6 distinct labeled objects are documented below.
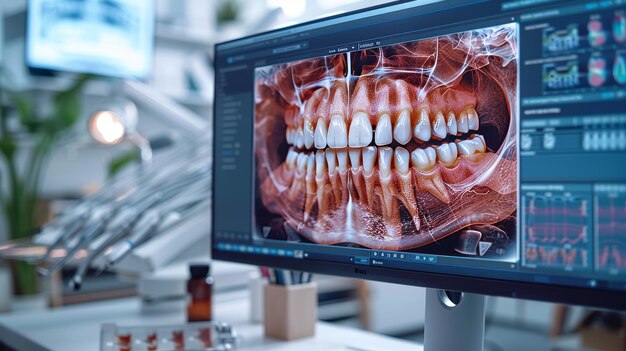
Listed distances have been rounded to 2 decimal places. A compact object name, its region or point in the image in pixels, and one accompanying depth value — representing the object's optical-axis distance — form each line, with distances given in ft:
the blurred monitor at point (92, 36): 7.06
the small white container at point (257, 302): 3.43
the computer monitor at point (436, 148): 1.82
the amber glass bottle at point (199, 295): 3.24
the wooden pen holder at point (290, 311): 3.04
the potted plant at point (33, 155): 7.08
